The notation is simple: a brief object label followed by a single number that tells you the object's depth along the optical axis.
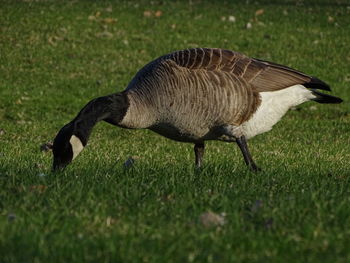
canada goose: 16.08
